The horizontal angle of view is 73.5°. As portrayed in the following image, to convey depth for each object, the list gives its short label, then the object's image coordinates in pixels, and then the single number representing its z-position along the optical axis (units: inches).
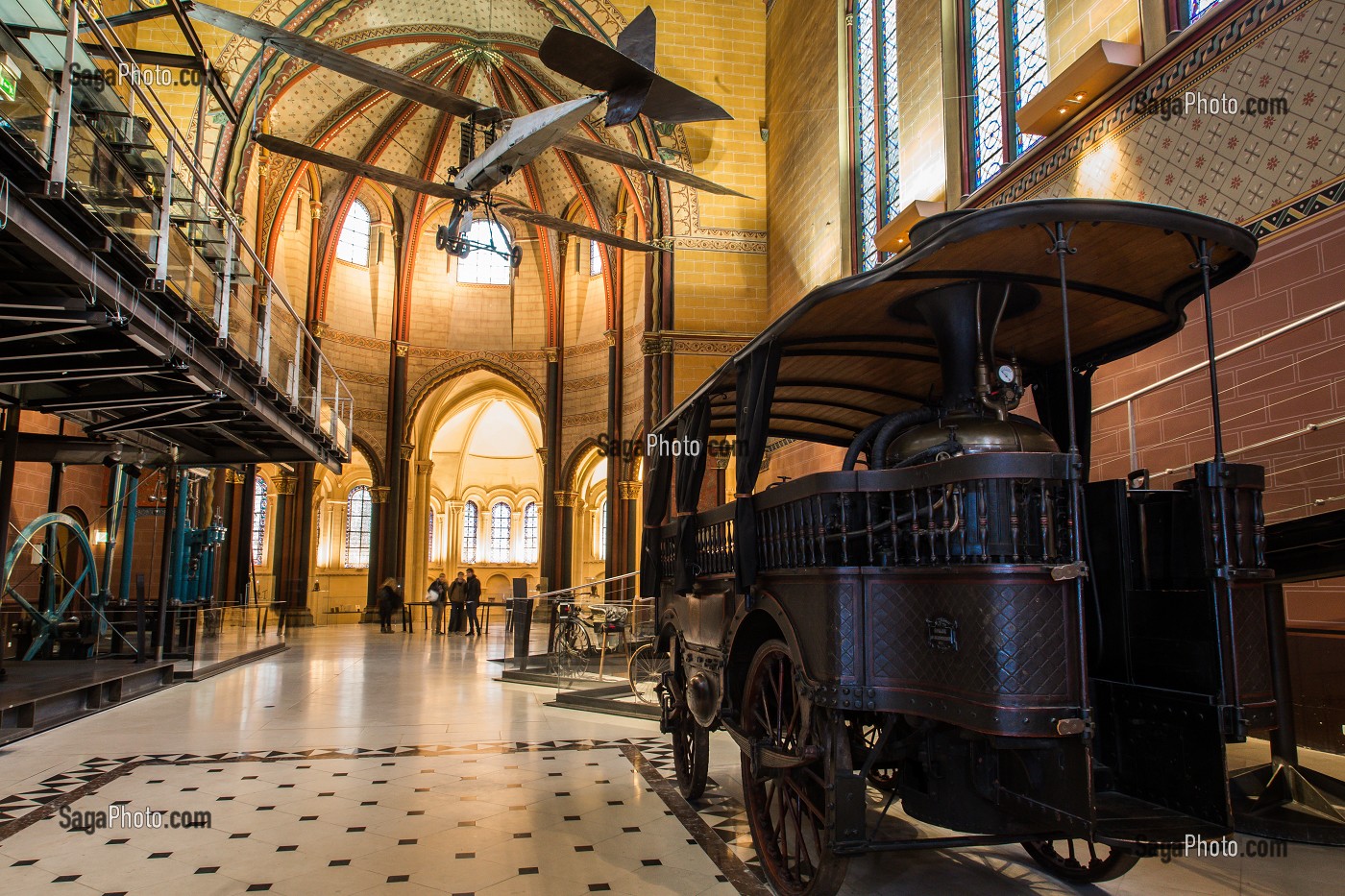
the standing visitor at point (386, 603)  858.8
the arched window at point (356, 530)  1118.2
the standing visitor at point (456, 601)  836.0
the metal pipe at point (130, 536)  517.3
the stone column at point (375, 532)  963.3
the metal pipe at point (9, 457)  323.0
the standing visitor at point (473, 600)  792.3
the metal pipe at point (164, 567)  428.1
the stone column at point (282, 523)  912.3
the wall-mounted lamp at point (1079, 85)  286.4
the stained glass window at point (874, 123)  502.9
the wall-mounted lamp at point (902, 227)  384.2
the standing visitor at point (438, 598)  835.1
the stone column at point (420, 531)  1058.7
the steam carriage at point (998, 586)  110.2
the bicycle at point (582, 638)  432.8
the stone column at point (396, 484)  972.6
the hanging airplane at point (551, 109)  425.7
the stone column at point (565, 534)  987.9
